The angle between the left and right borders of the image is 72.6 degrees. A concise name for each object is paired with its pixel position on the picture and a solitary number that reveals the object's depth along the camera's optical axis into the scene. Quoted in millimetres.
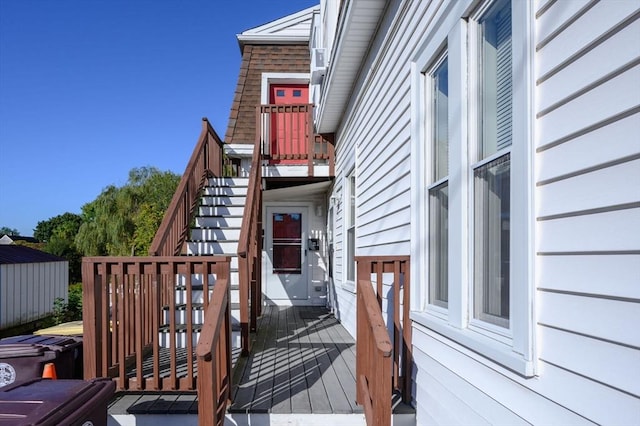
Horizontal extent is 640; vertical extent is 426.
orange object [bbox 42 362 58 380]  2688
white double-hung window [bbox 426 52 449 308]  2480
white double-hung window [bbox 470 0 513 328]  1820
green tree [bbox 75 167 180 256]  15578
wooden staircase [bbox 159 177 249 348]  4422
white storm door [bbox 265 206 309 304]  8227
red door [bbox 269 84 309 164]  7531
